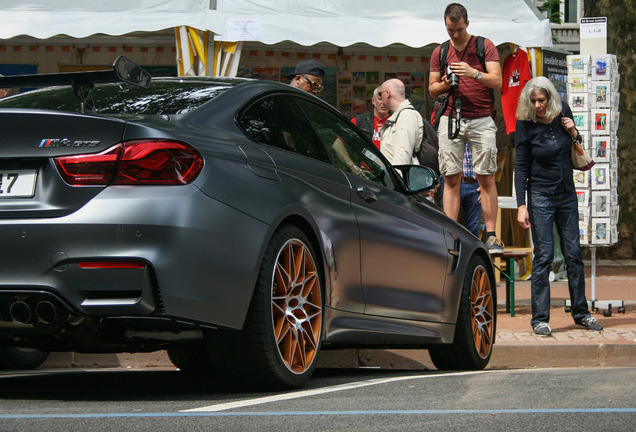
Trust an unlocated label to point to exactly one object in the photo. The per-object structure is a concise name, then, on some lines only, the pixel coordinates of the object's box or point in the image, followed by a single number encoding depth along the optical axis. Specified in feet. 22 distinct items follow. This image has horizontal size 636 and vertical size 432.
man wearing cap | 31.94
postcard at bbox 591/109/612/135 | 34.58
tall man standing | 33.55
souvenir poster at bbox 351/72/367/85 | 45.75
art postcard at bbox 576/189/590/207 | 34.68
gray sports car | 15.01
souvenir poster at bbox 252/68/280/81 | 44.73
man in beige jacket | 32.48
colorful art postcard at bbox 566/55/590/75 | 34.50
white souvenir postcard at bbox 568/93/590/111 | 34.55
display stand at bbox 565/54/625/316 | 34.55
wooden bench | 33.81
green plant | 144.84
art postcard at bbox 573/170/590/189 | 34.73
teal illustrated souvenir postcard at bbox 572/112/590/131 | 34.50
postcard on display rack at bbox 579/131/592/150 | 34.55
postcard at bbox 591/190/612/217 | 34.73
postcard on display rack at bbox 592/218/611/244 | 34.71
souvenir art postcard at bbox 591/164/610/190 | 34.78
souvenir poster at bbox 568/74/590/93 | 34.50
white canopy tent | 37.29
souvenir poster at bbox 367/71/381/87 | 45.50
